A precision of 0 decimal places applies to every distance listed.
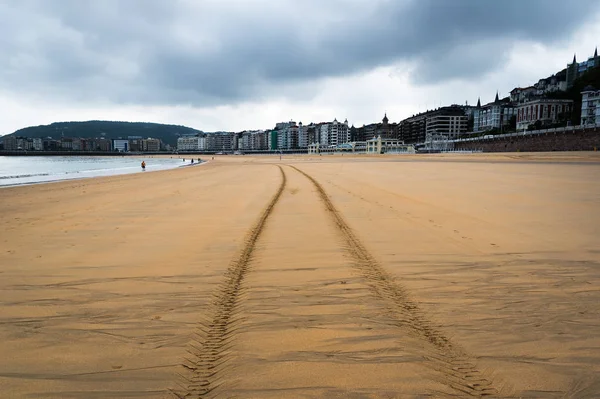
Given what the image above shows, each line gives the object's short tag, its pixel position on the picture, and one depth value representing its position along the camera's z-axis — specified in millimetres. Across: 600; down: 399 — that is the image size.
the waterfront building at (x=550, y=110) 103375
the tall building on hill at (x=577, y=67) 125219
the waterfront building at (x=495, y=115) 131750
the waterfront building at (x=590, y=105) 91219
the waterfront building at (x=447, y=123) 153000
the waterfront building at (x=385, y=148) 121938
